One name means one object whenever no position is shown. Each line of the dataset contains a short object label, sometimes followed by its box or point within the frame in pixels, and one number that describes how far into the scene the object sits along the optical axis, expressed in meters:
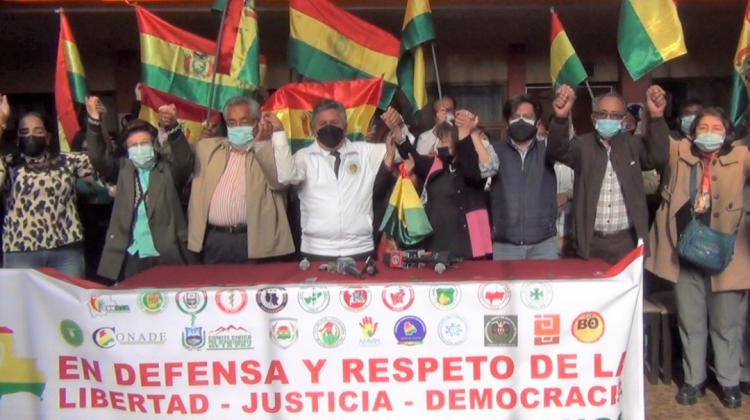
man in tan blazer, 4.36
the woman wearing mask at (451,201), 4.44
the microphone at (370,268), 3.56
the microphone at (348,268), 3.51
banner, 3.25
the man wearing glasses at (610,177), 4.26
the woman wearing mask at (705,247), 4.23
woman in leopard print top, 4.53
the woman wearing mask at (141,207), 4.45
